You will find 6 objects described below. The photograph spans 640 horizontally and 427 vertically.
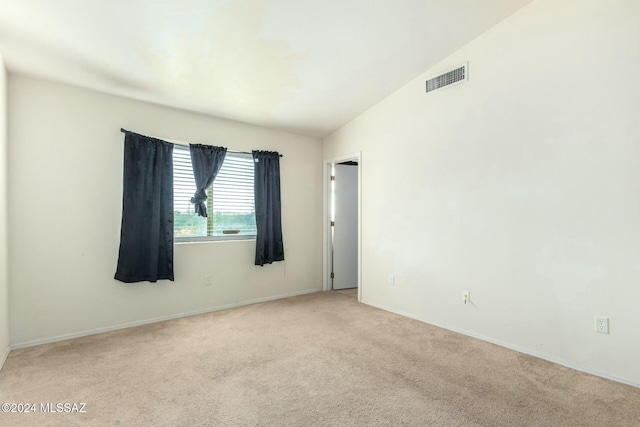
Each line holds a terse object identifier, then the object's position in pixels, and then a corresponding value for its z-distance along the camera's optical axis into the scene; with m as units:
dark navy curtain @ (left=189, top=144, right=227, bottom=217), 3.86
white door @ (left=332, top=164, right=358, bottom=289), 5.13
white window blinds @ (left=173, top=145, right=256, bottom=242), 3.83
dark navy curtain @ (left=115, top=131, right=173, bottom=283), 3.34
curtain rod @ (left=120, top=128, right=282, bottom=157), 3.73
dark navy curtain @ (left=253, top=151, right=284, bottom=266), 4.35
